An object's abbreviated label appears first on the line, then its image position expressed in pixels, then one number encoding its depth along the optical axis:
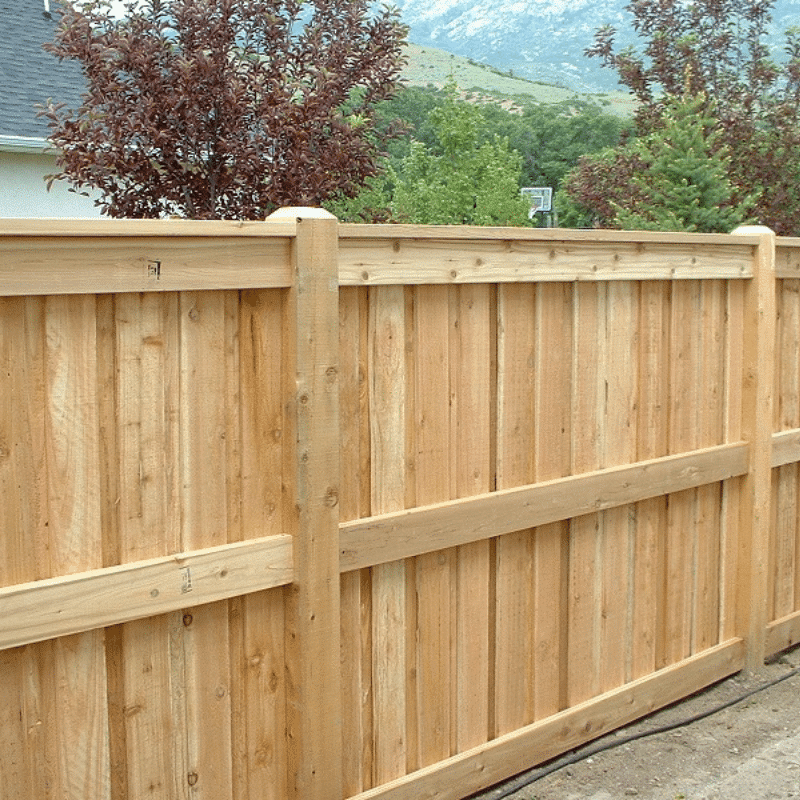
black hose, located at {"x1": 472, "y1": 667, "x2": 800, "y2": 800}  3.97
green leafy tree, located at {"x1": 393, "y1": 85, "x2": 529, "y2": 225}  18.92
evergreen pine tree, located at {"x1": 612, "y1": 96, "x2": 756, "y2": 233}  13.31
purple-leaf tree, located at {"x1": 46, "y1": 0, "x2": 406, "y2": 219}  9.15
